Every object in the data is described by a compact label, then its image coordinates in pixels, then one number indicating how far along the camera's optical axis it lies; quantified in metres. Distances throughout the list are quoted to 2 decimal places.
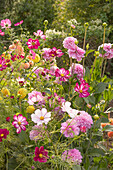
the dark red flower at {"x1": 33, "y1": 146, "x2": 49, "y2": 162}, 1.16
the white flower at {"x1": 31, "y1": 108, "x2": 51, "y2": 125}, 1.11
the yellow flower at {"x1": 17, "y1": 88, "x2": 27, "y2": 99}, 1.40
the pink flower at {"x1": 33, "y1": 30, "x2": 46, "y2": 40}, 1.91
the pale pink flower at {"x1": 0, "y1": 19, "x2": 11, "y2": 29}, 1.98
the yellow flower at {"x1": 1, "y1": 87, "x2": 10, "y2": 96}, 1.45
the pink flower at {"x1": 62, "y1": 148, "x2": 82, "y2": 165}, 1.29
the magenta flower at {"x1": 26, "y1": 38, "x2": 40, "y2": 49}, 1.58
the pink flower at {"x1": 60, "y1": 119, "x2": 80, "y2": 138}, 1.23
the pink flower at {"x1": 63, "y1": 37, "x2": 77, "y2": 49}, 1.52
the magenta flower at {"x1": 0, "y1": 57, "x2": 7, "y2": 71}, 1.55
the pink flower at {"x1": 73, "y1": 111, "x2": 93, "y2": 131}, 1.28
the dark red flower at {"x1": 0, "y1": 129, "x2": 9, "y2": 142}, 1.14
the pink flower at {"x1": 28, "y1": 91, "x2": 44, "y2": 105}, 1.32
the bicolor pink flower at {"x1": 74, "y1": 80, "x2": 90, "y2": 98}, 1.27
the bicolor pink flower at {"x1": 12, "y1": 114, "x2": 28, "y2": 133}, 1.15
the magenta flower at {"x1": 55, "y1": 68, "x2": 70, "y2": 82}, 1.45
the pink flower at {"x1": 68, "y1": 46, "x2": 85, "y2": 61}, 1.51
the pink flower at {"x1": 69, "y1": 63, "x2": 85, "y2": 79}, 1.76
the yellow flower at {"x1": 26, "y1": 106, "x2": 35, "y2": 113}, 1.31
